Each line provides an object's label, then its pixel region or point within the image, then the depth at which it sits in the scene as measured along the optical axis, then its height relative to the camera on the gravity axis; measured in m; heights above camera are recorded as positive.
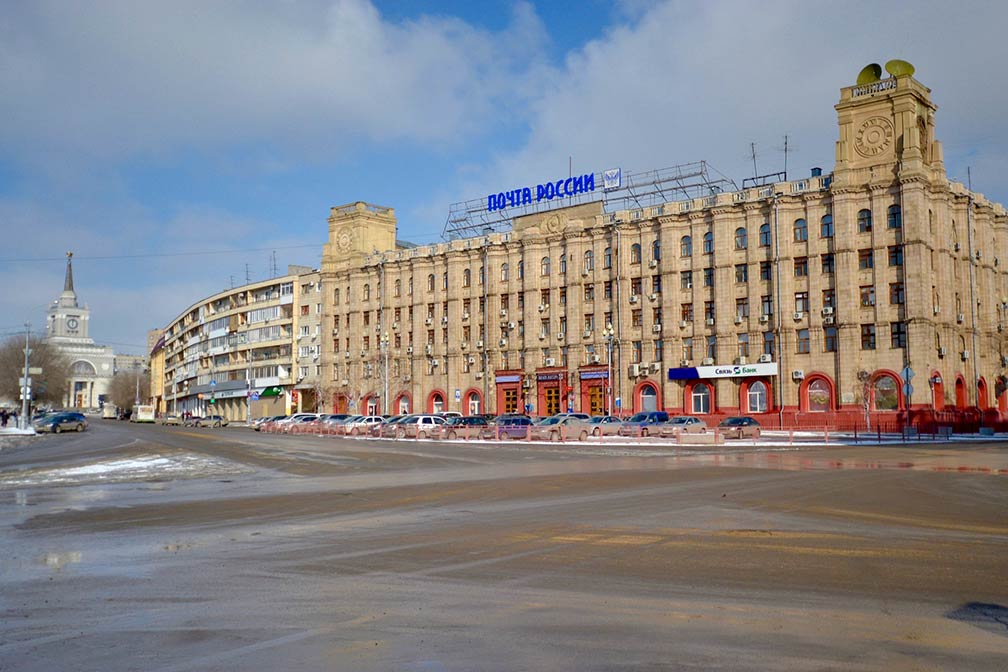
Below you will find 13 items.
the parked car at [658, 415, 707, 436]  47.75 -1.36
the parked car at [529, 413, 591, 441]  49.25 -1.44
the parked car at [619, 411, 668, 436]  49.00 -1.36
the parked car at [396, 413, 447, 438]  56.31 -1.33
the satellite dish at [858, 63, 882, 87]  57.06 +21.90
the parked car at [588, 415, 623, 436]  49.84 -1.36
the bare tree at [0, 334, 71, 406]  88.38 +4.57
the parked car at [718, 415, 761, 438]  48.59 -1.54
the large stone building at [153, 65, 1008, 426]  54.41 +7.58
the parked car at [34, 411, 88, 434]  65.38 -0.90
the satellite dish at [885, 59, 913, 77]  56.06 +21.95
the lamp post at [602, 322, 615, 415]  66.44 +3.65
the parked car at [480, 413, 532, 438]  52.25 -1.36
